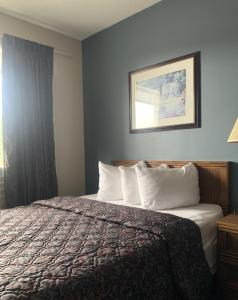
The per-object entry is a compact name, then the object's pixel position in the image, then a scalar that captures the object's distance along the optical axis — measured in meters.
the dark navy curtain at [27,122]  2.72
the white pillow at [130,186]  2.32
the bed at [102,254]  1.01
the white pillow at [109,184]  2.56
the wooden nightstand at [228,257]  1.70
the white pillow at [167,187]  2.09
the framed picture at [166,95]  2.36
